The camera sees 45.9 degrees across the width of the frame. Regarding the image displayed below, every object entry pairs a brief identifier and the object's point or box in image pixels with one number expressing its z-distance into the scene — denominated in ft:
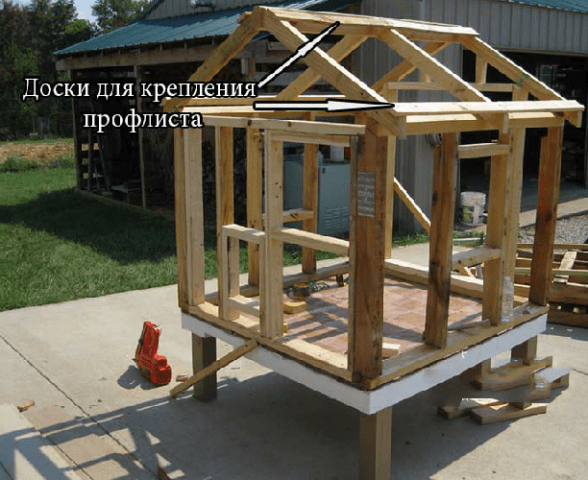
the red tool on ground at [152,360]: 19.24
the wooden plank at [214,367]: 15.83
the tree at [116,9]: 196.85
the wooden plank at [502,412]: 17.11
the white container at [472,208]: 40.75
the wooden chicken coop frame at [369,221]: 12.89
